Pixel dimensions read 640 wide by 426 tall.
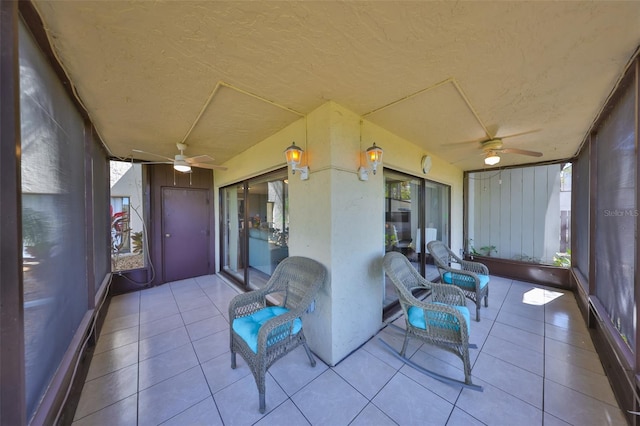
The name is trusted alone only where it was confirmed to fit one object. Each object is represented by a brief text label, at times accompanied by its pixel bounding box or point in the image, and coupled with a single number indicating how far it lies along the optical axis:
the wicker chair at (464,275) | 2.68
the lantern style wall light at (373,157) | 2.00
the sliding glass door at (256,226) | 3.04
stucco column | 1.91
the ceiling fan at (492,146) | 2.61
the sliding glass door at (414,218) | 2.87
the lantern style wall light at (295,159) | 1.95
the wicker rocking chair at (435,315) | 1.71
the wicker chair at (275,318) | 1.53
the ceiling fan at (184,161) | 2.66
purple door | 4.06
